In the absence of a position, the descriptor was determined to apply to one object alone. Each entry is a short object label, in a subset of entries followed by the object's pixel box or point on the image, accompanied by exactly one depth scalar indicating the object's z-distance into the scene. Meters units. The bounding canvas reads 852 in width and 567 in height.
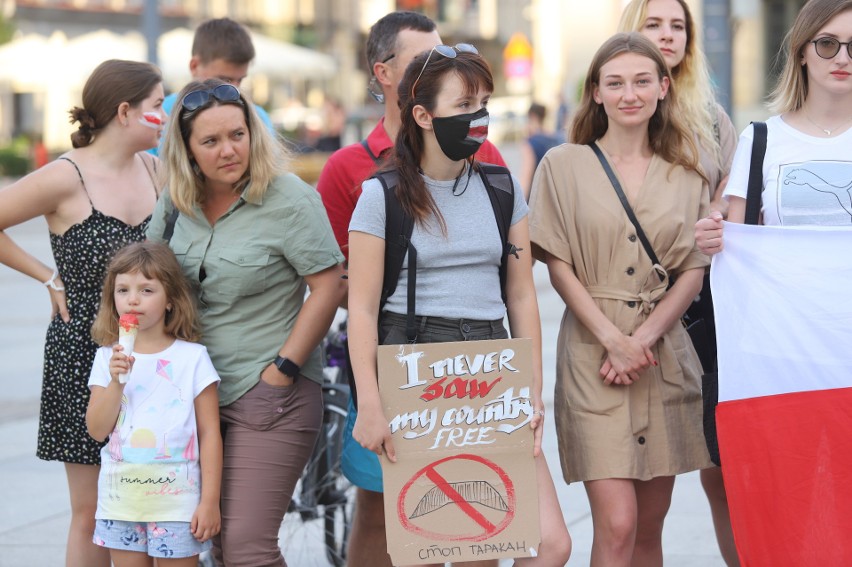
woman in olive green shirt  7.79
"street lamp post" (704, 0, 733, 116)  17.59
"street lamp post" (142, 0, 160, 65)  28.81
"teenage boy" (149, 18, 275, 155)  11.49
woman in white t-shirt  7.25
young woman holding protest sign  7.19
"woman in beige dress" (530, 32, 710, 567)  7.91
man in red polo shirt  8.81
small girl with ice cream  7.63
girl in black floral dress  8.84
